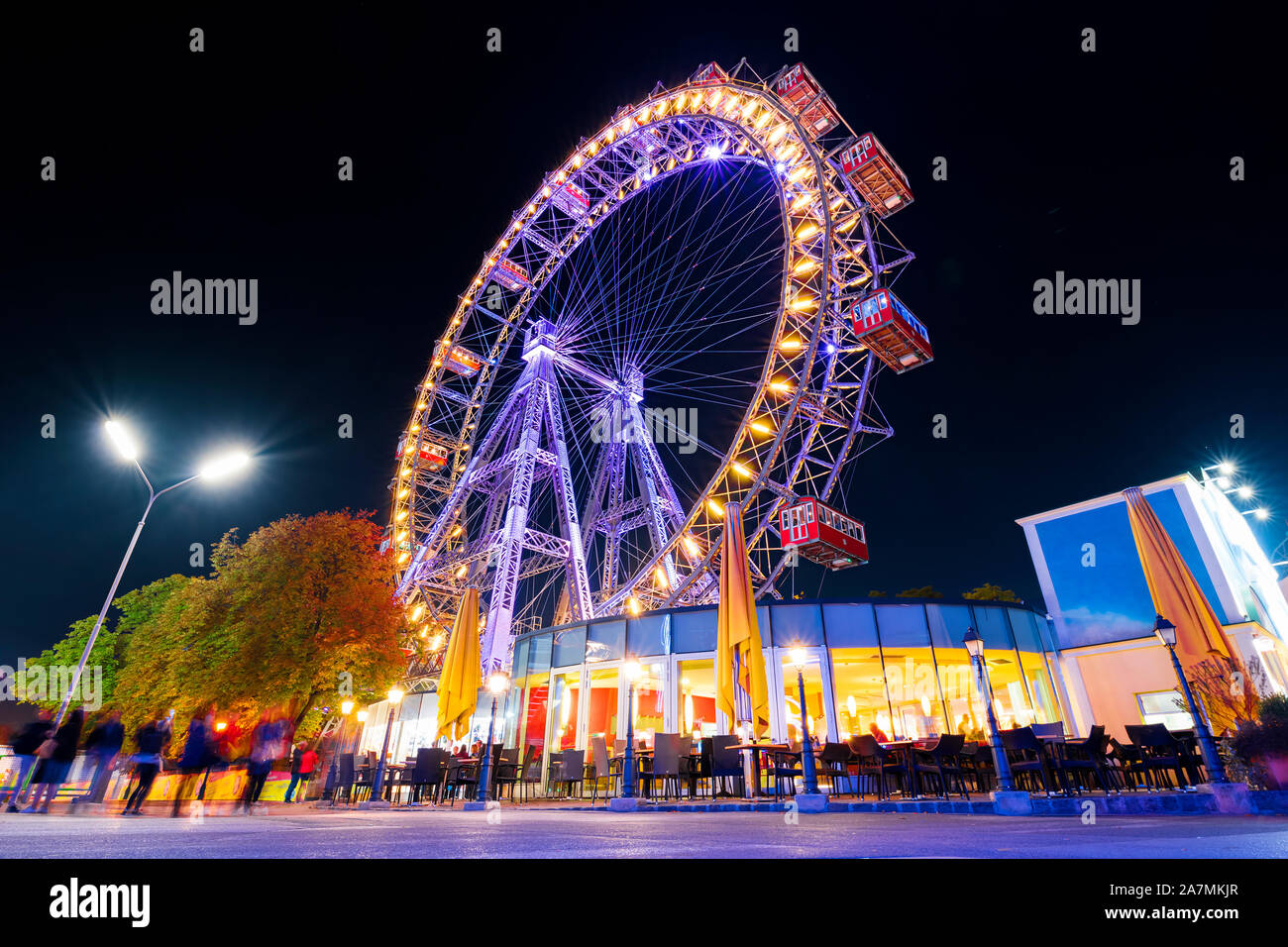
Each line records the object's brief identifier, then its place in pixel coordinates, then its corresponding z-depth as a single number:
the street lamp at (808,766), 7.93
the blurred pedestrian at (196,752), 8.52
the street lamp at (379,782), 11.03
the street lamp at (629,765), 8.48
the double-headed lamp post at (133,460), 11.60
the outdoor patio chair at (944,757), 8.83
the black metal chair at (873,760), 9.13
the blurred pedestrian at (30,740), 9.16
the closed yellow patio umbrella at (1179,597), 9.02
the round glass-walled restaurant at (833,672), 14.95
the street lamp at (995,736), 6.70
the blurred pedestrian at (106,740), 9.38
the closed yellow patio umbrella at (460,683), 11.75
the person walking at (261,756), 9.45
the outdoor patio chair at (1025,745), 7.88
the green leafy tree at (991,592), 30.92
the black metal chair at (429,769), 10.91
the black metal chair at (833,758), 9.53
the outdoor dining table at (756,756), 9.04
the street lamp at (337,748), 12.24
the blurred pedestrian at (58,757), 8.91
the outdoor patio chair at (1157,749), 8.58
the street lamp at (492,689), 9.25
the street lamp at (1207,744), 6.87
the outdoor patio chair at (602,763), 11.70
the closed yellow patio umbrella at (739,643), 8.47
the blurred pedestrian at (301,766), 13.50
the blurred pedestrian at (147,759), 8.51
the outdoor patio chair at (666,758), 9.97
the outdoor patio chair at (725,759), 9.86
